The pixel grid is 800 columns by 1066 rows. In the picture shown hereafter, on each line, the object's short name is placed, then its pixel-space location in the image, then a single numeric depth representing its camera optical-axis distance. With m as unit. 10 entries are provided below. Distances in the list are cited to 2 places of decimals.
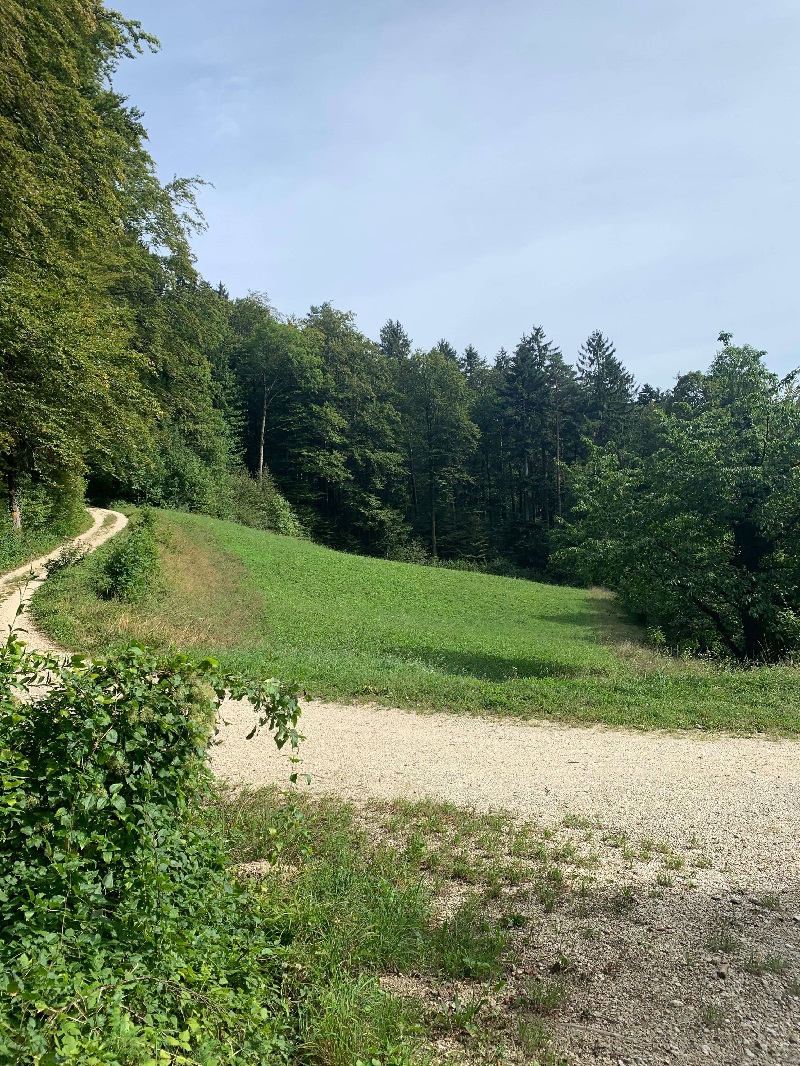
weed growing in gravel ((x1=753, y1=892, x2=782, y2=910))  4.51
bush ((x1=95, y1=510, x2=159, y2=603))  16.59
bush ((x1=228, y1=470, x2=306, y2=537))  44.34
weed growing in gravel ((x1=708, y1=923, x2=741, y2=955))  4.04
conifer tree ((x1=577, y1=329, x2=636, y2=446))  59.47
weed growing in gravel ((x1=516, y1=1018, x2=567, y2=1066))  3.28
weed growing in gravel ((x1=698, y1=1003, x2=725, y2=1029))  3.45
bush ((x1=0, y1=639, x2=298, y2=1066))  2.59
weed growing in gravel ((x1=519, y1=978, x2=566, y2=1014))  3.66
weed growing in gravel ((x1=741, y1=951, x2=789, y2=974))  3.83
